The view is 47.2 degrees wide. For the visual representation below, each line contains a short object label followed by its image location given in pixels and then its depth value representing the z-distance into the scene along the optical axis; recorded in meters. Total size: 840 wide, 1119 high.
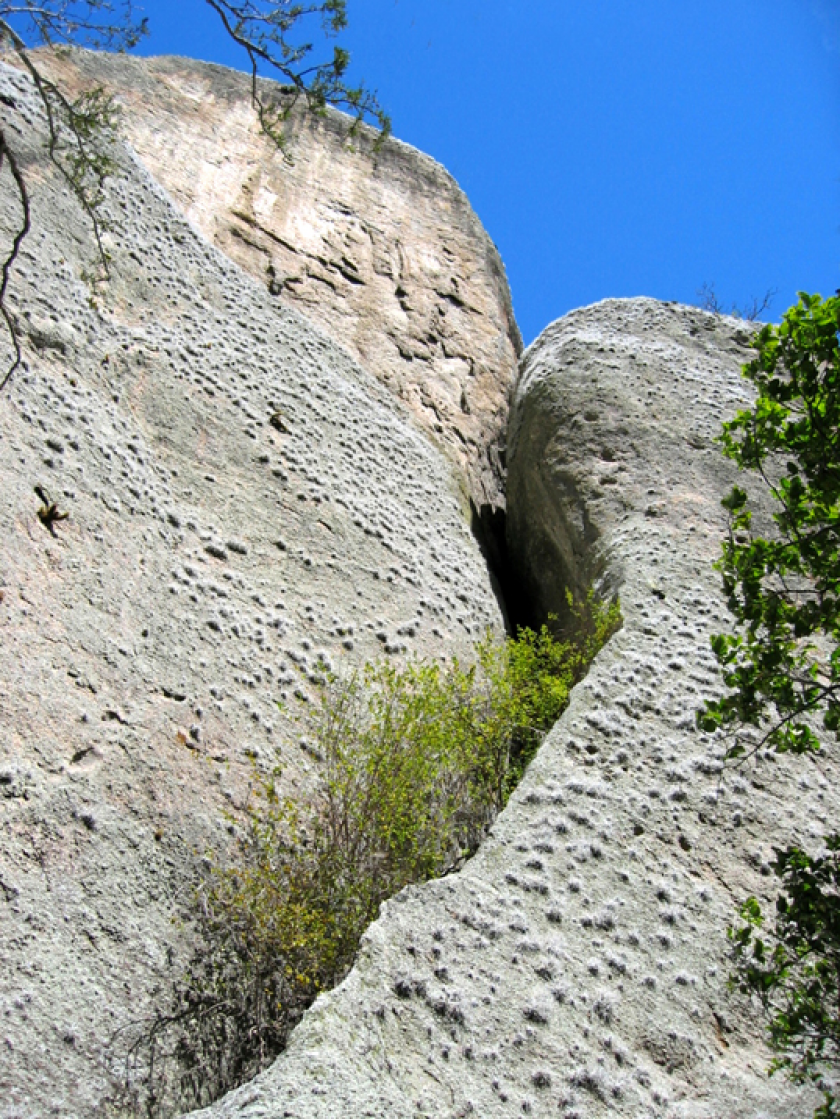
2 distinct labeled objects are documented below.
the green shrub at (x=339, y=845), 5.27
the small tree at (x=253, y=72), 6.04
